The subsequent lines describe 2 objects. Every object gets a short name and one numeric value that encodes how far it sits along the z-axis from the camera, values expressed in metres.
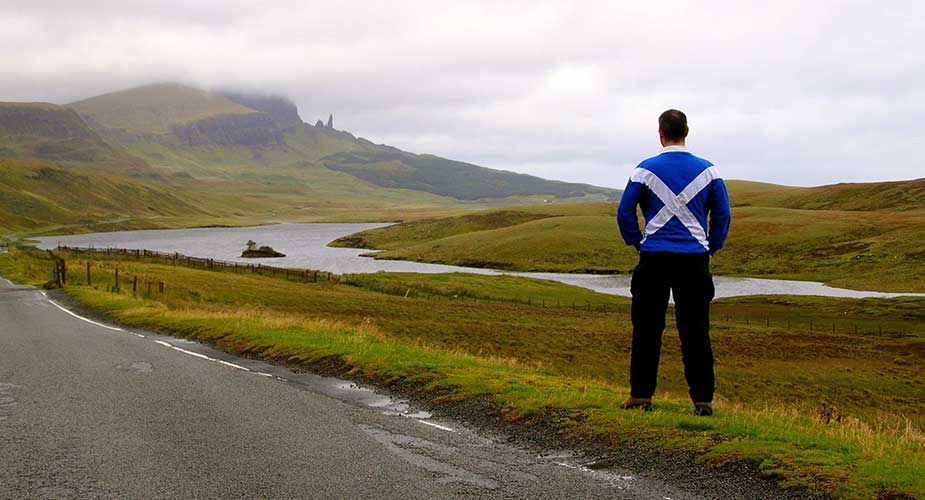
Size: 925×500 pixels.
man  9.96
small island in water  125.62
